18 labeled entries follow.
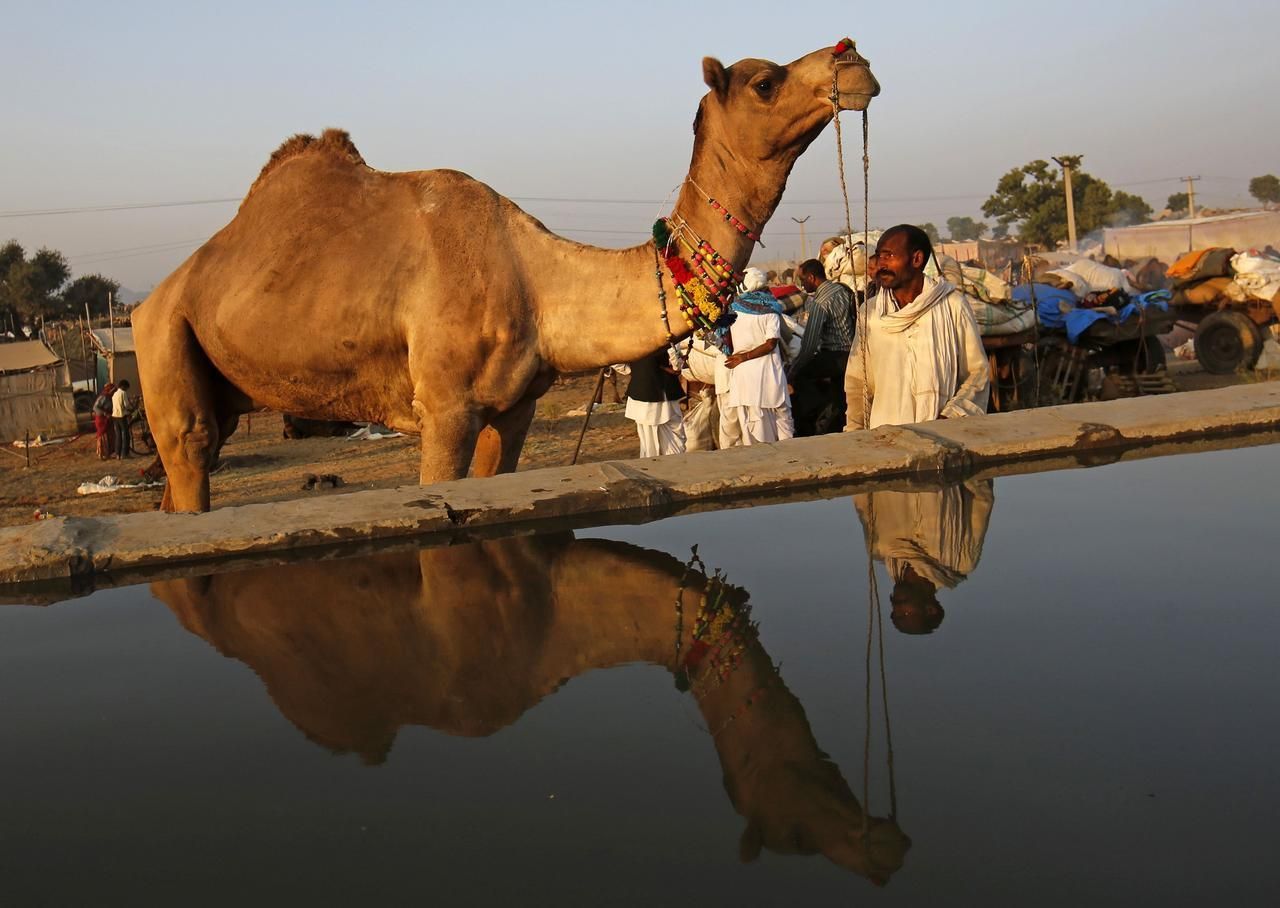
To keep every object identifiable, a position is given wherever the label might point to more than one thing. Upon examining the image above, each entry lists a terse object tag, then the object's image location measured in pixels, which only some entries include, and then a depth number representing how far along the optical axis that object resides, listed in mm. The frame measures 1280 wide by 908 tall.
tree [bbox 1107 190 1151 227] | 48969
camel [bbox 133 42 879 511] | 4797
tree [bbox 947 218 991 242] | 115981
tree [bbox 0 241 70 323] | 49094
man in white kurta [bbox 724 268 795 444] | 9156
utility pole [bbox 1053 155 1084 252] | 40309
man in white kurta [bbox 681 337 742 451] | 9883
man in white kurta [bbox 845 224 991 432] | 5449
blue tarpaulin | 13852
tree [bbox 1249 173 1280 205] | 79500
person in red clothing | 19625
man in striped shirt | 10484
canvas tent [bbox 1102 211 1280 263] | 31812
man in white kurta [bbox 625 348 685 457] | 10023
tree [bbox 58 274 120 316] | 50375
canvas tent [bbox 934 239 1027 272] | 33094
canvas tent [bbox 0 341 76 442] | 22953
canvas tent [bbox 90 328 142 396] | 26109
